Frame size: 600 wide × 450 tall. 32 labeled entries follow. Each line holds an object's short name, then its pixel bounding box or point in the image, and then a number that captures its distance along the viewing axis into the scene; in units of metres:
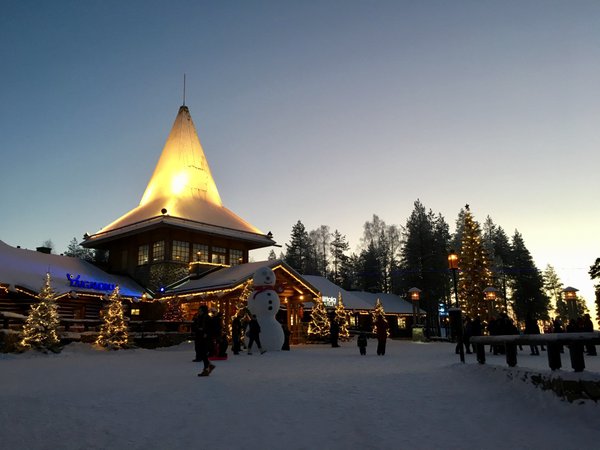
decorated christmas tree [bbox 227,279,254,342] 25.27
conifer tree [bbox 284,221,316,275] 73.56
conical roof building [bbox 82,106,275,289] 32.72
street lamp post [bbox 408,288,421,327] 35.97
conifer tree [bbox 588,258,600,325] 37.84
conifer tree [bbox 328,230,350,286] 72.56
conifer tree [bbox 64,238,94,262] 76.66
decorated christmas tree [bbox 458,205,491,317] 38.16
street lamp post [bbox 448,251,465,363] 12.80
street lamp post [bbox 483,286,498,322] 28.68
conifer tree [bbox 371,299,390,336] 36.94
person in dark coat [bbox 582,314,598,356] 17.34
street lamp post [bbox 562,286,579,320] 25.50
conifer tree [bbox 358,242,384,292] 63.19
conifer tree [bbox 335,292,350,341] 32.72
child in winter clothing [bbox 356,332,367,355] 18.89
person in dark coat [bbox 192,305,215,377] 10.67
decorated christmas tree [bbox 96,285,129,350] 21.38
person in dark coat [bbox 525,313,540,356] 17.95
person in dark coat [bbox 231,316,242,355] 18.84
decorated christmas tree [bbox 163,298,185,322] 27.58
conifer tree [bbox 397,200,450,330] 55.66
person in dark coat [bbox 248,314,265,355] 18.72
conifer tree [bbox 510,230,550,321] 59.84
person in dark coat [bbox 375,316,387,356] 19.00
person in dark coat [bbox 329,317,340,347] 26.17
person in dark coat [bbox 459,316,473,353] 18.06
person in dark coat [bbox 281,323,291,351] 21.78
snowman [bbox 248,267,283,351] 20.47
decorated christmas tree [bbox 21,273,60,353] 18.45
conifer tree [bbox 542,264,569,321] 85.75
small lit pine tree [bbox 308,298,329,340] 30.66
